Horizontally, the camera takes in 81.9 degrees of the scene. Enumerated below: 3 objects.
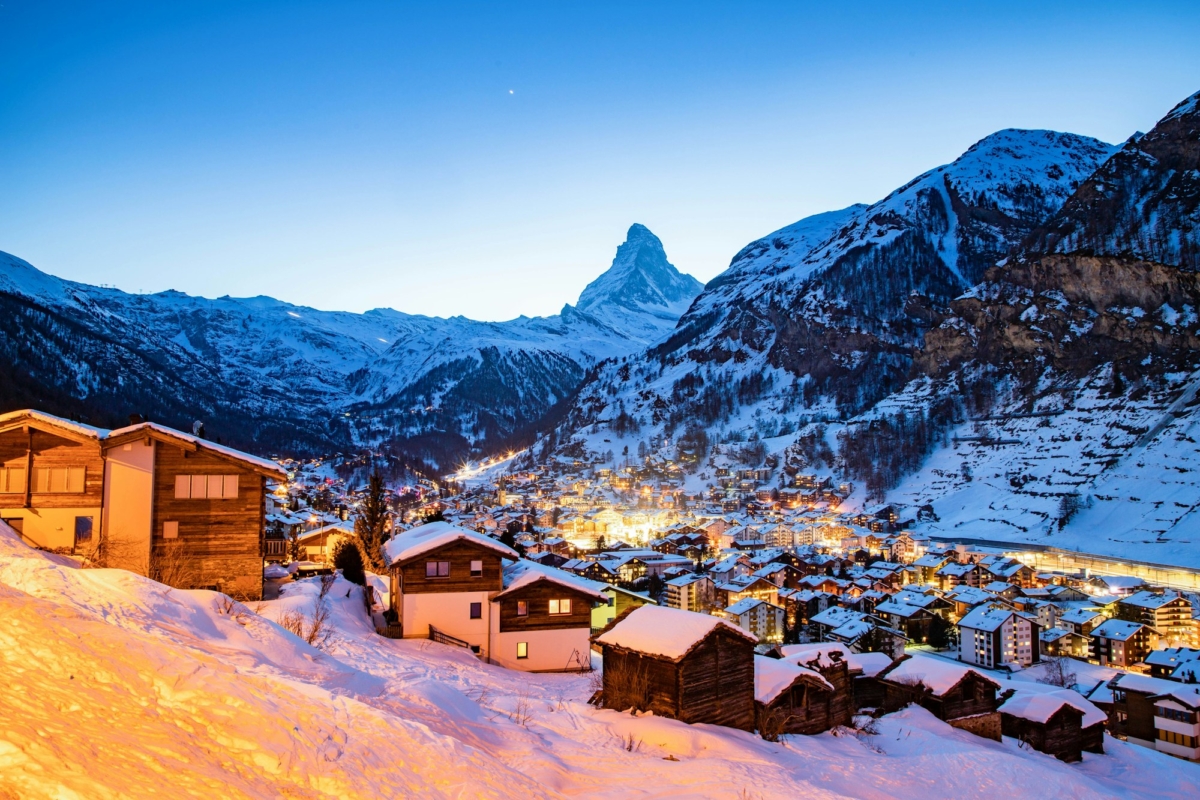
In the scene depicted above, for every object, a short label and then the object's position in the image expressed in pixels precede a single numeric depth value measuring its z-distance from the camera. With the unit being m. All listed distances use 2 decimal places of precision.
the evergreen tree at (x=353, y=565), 31.89
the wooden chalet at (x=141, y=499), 21.39
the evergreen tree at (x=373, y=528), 41.44
